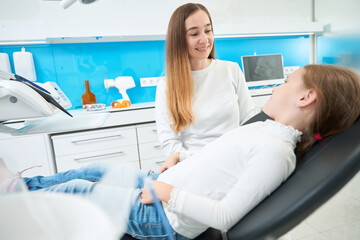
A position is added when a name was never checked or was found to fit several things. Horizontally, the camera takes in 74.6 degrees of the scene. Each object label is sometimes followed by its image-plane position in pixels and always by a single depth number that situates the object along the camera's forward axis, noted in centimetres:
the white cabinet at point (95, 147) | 214
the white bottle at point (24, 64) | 245
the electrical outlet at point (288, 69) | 342
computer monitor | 296
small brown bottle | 266
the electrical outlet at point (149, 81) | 292
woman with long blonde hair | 125
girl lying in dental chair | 67
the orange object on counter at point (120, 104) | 242
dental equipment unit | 67
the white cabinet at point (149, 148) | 234
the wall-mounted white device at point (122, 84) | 255
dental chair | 59
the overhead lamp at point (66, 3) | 96
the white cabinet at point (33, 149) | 205
